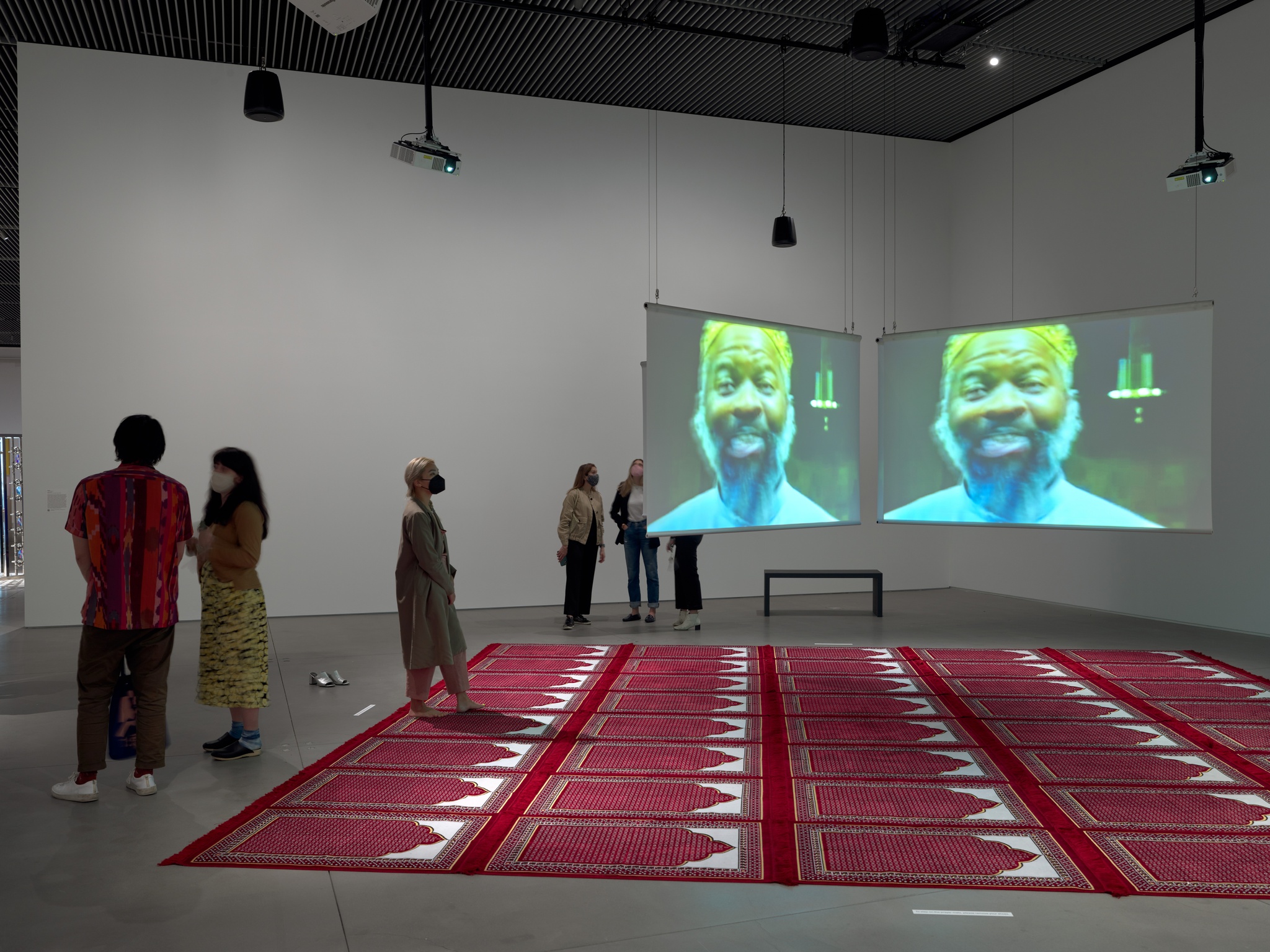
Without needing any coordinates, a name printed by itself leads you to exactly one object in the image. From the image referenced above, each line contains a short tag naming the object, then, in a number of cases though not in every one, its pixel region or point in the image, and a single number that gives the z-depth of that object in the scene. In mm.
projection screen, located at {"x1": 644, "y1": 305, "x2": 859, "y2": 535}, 6840
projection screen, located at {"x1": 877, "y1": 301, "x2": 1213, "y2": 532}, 7559
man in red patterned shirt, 3768
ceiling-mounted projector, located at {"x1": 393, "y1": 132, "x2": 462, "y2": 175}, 7398
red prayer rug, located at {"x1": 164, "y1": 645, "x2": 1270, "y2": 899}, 3236
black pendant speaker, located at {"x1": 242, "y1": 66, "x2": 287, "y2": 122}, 7086
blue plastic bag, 3898
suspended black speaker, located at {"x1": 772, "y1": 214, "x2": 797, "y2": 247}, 9766
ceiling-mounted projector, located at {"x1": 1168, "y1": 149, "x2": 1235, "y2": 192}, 6906
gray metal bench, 9211
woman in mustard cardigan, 4352
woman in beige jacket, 8312
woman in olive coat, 5012
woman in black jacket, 8680
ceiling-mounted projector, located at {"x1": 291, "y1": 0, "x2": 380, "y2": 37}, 5133
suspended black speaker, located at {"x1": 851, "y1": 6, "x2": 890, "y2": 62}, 6875
